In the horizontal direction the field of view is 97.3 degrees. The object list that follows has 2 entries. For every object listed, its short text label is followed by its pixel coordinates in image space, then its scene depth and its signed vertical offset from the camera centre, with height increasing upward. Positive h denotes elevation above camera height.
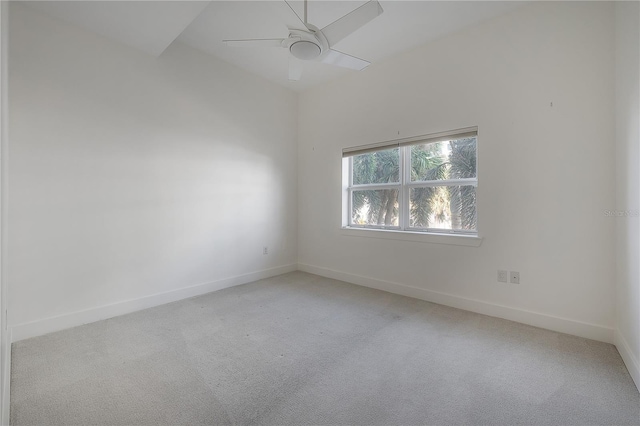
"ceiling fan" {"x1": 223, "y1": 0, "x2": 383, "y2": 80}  1.73 +1.21
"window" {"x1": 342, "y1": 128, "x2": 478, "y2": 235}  3.02 +0.36
